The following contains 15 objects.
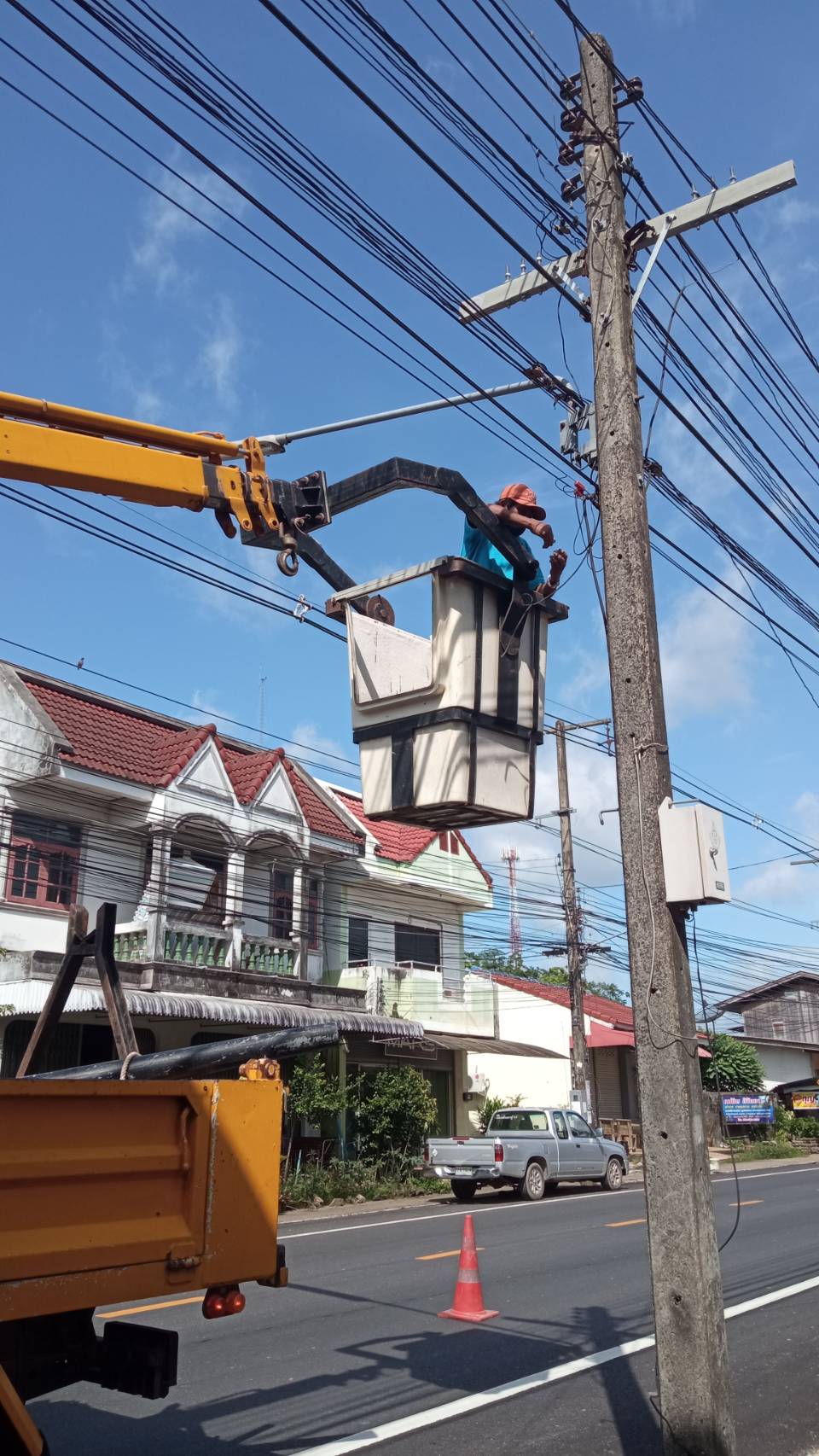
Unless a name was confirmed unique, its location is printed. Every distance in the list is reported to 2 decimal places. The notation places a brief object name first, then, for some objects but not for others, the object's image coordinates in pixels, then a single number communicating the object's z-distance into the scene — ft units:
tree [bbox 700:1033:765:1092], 121.90
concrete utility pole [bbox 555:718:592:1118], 84.33
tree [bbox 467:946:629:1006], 242.99
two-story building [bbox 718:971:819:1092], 160.86
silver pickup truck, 66.23
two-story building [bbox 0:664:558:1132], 62.44
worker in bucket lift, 18.04
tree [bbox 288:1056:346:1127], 67.51
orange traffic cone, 29.99
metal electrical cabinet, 17.47
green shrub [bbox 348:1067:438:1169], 73.51
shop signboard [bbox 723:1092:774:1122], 117.08
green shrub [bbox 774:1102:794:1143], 127.54
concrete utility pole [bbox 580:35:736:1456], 16.17
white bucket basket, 16.83
